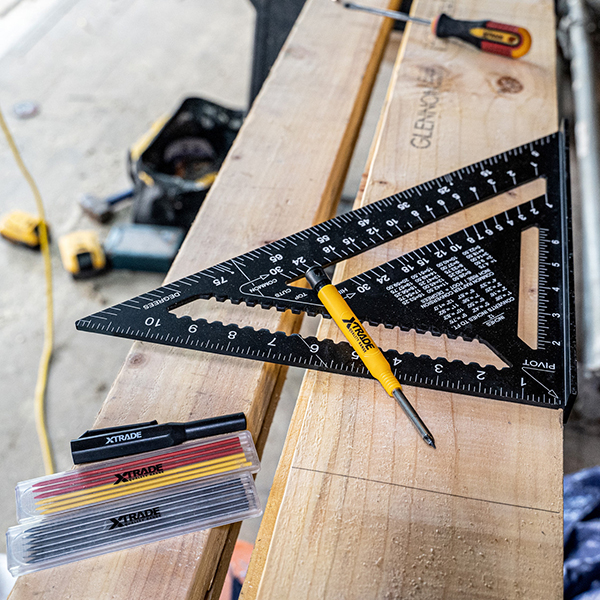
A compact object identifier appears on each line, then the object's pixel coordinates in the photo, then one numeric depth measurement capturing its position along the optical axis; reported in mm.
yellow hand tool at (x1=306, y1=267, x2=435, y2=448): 720
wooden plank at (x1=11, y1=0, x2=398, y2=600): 607
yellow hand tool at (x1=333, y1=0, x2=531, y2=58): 1355
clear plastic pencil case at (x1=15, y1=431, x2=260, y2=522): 646
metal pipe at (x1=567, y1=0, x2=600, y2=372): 1788
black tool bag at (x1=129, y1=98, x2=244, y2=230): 2285
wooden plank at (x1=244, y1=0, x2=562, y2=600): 604
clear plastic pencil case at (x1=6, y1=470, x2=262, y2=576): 611
